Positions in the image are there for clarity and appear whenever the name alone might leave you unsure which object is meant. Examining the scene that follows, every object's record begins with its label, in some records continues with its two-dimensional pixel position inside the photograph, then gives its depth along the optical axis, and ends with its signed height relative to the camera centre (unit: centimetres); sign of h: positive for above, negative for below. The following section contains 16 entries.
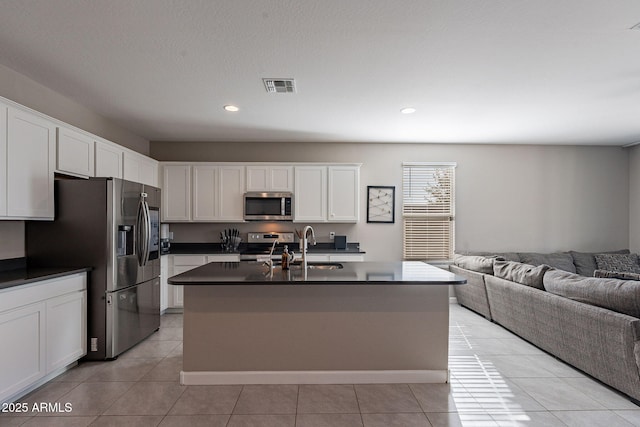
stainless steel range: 536 -41
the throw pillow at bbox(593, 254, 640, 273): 512 -72
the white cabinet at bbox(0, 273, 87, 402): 236 -92
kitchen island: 275 -97
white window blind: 559 +7
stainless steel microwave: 511 +13
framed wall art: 559 +18
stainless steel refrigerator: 316 -29
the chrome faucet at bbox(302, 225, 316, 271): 301 -31
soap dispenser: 307 -42
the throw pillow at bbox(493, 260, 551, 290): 347 -65
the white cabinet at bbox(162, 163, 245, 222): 514 +34
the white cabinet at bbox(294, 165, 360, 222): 520 +33
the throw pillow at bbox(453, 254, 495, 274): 451 -69
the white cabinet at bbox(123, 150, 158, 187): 422 +62
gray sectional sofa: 246 -89
